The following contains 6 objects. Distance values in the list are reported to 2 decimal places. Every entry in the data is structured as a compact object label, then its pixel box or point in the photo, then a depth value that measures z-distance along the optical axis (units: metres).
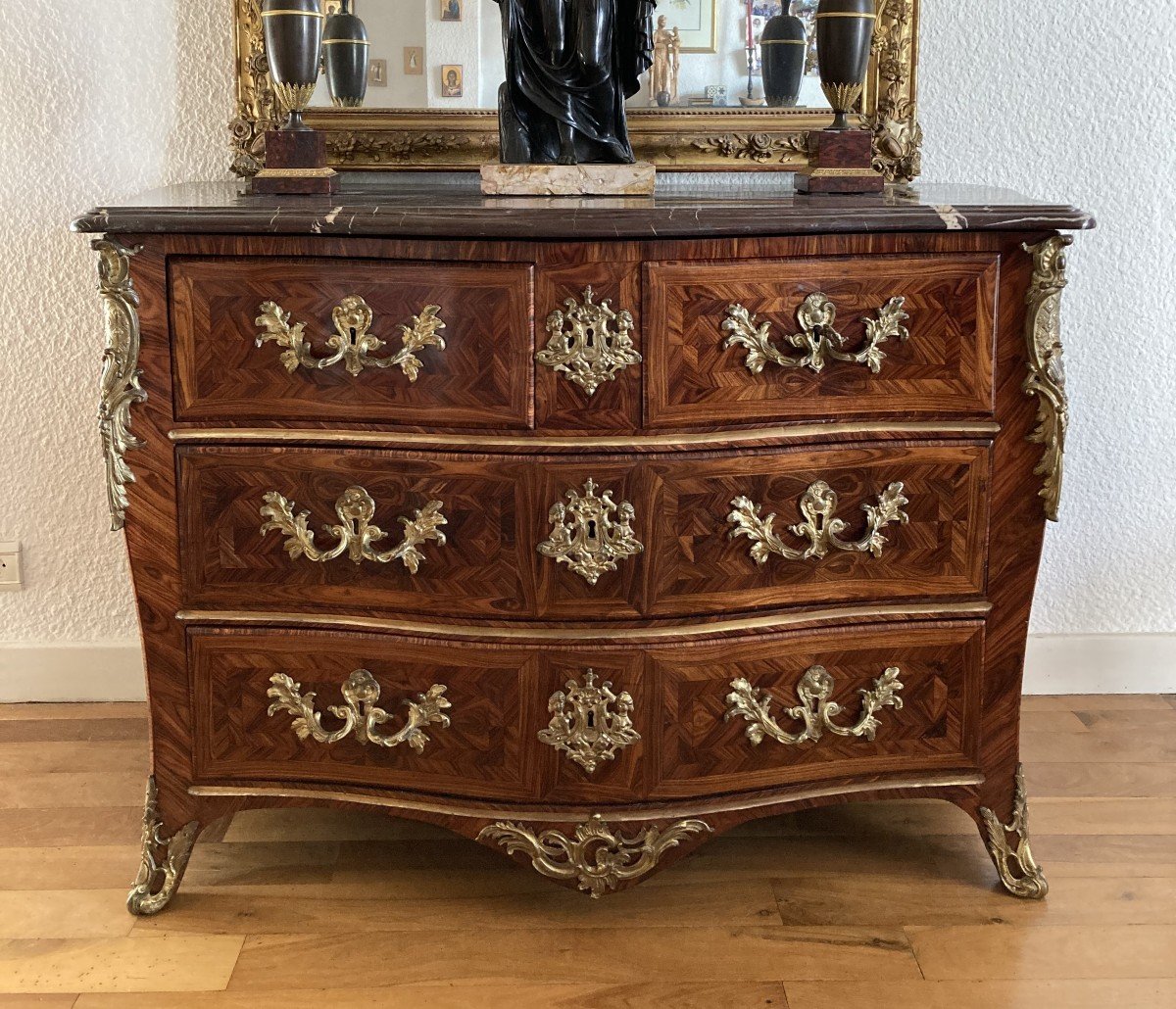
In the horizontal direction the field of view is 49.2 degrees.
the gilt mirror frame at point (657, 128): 2.31
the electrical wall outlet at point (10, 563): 2.61
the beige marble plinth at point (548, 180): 1.95
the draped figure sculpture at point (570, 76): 2.02
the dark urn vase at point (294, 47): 1.97
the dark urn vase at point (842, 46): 1.98
